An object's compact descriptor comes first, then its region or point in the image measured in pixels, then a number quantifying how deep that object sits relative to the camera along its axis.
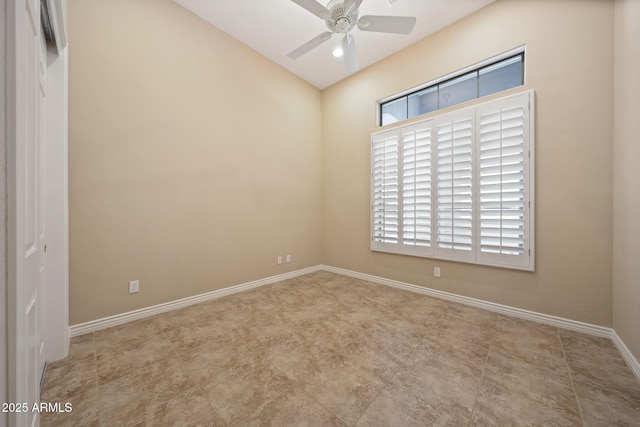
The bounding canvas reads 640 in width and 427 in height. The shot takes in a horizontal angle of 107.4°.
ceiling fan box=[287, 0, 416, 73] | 1.96
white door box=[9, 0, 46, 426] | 0.72
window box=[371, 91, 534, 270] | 2.37
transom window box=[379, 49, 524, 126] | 2.54
